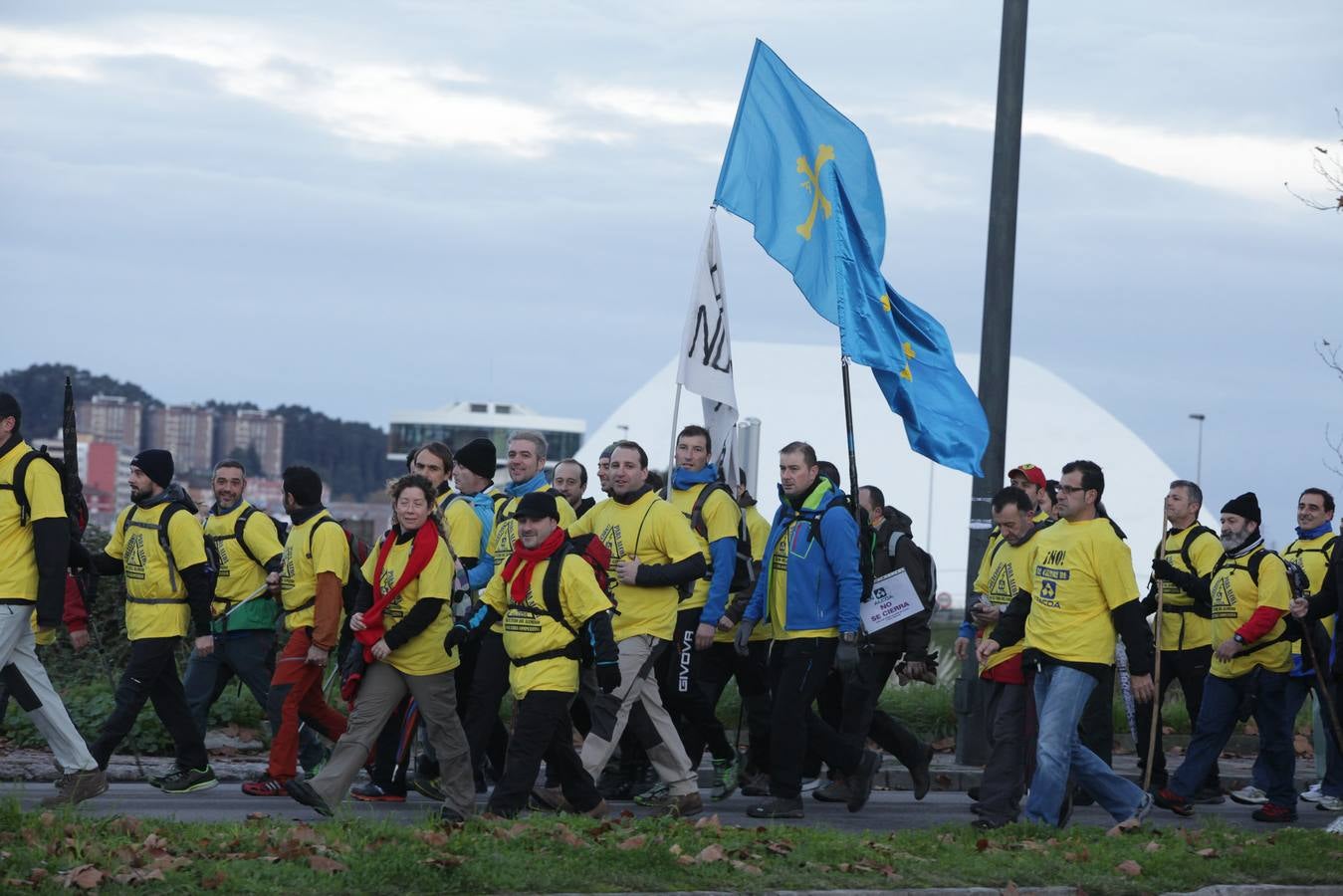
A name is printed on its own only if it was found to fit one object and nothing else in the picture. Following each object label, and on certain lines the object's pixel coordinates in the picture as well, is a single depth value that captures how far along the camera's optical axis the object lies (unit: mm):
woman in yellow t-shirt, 16456
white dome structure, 120416
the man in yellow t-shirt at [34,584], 17080
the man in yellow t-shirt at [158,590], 18577
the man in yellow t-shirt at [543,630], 16050
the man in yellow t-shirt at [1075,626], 16955
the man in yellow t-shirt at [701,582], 19263
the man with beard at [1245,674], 20964
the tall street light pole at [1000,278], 23896
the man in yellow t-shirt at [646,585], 17750
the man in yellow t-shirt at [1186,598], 21463
